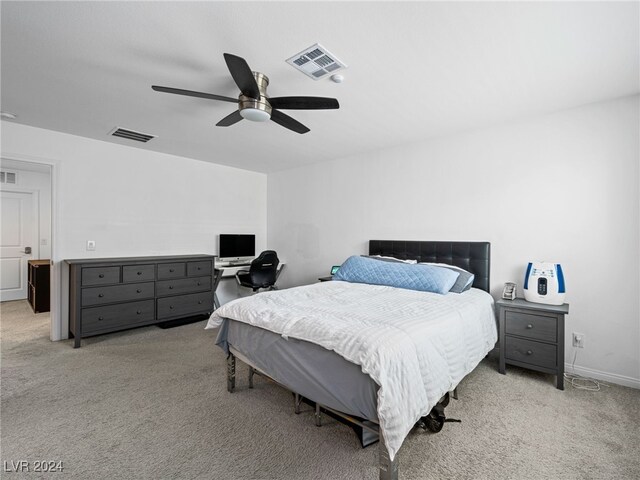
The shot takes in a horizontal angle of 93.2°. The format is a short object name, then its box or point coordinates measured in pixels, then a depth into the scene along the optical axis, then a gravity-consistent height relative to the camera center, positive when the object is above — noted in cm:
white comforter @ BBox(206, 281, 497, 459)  144 -57
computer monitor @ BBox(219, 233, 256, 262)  509 -20
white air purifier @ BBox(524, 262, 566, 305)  269 -42
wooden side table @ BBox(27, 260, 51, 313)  477 -86
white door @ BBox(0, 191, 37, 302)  543 -15
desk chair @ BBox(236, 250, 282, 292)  451 -59
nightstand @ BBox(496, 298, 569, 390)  252 -86
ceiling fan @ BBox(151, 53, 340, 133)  202 +98
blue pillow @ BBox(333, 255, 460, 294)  289 -40
